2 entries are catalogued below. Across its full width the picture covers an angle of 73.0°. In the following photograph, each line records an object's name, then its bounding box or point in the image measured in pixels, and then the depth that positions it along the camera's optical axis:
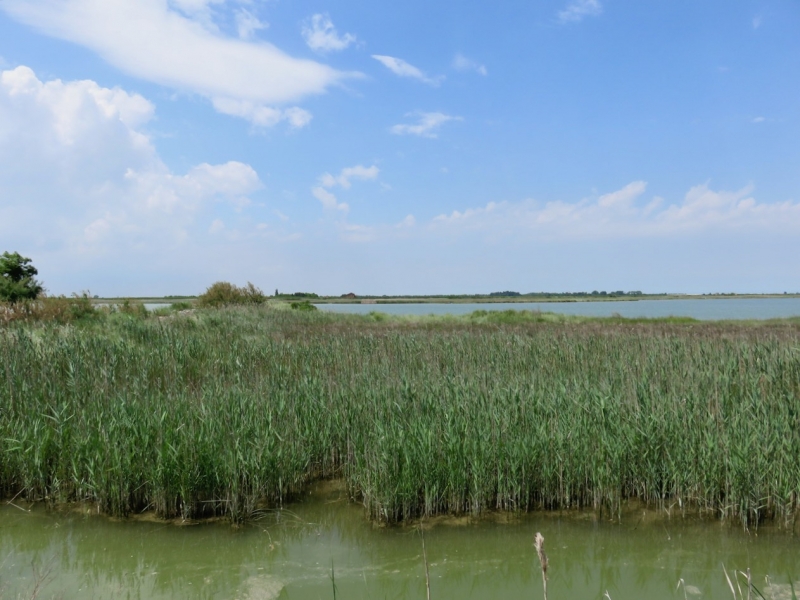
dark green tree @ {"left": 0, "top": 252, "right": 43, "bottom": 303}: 17.42
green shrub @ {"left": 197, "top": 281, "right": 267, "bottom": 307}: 25.93
